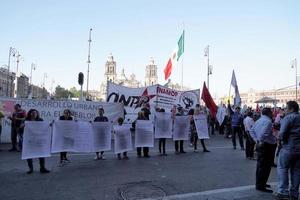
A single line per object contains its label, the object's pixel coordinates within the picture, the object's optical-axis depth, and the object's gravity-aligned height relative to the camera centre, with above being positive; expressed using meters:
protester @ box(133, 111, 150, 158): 13.82 -1.00
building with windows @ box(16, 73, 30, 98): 113.91 +11.54
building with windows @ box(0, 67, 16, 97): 98.13 +12.39
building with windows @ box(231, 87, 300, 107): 125.91 +11.85
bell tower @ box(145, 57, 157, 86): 133.25 +18.59
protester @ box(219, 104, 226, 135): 26.09 -0.03
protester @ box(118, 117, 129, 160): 13.28 -0.98
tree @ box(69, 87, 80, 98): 155.86 +13.84
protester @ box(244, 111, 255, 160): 13.44 -0.54
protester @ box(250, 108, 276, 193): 8.32 -0.57
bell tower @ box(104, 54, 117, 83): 142.38 +21.41
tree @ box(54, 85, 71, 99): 132.57 +11.62
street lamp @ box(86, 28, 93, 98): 61.81 +9.83
